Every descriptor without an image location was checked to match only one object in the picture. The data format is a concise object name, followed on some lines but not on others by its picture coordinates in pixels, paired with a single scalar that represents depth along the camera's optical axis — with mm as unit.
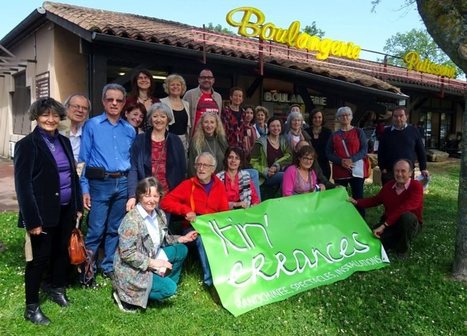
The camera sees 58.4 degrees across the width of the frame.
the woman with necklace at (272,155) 5512
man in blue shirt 3795
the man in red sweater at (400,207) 4746
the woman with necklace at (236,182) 4512
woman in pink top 4840
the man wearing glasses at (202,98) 5285
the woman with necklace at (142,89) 4578
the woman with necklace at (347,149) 5617
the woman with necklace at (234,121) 5629
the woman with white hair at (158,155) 3895
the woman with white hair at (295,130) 5645
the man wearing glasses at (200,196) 4000
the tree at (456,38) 3949
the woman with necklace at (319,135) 6012
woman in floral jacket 3389
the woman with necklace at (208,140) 4641
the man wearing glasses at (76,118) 4008
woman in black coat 3078
